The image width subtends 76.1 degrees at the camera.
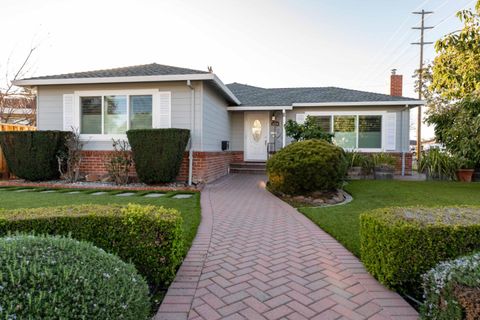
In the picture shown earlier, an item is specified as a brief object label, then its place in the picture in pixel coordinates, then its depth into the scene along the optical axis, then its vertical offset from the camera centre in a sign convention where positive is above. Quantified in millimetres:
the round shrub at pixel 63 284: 1439 -681
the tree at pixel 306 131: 10234 +766
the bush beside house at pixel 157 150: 8273 +52
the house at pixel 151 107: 9258 +1496
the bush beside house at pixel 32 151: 8844 -9
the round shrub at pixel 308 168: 7145 -340
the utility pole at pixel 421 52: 21266 +7883
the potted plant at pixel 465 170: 11242 -549
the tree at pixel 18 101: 14836 +2668
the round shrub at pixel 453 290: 1673 -806
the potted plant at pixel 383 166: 11539 -445
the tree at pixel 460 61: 5551 +1814
